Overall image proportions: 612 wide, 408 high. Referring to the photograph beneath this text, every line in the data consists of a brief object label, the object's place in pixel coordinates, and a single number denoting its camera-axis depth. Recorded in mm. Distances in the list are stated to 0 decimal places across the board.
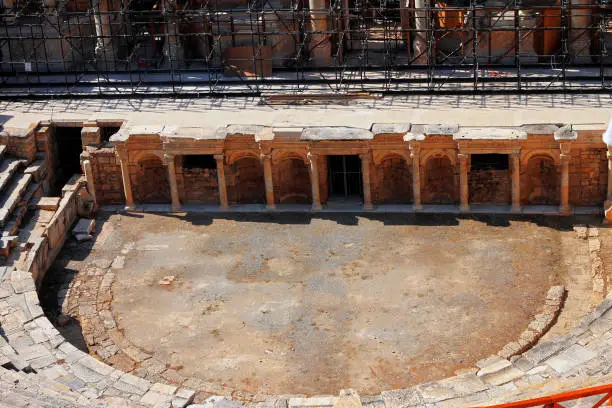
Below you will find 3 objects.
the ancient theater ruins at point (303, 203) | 32812
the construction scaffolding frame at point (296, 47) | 45156
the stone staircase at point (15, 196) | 38188
